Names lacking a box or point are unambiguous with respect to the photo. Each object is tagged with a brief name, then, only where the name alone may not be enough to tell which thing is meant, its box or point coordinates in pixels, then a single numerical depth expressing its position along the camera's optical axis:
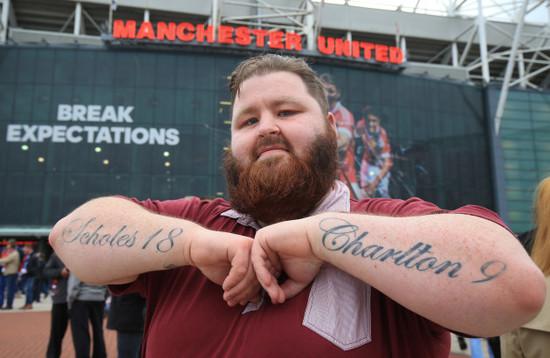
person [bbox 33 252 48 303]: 13.54
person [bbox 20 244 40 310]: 11.77
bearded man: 1.03
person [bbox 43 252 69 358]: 5.57
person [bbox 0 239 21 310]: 11.14
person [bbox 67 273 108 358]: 5.17
